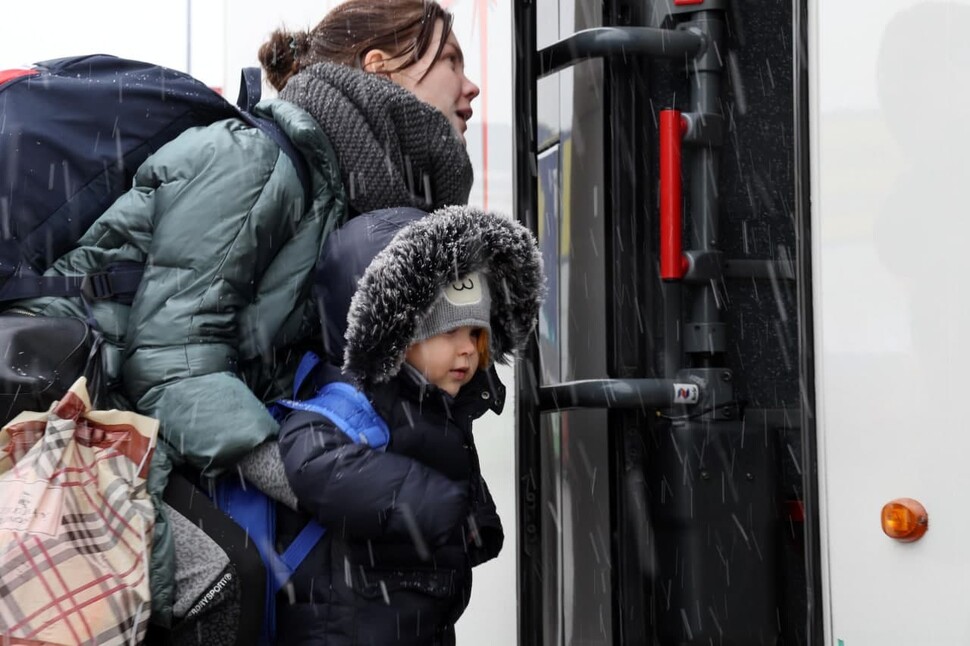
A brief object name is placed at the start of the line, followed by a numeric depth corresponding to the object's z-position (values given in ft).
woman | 14.43
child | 14.46
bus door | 16.39
